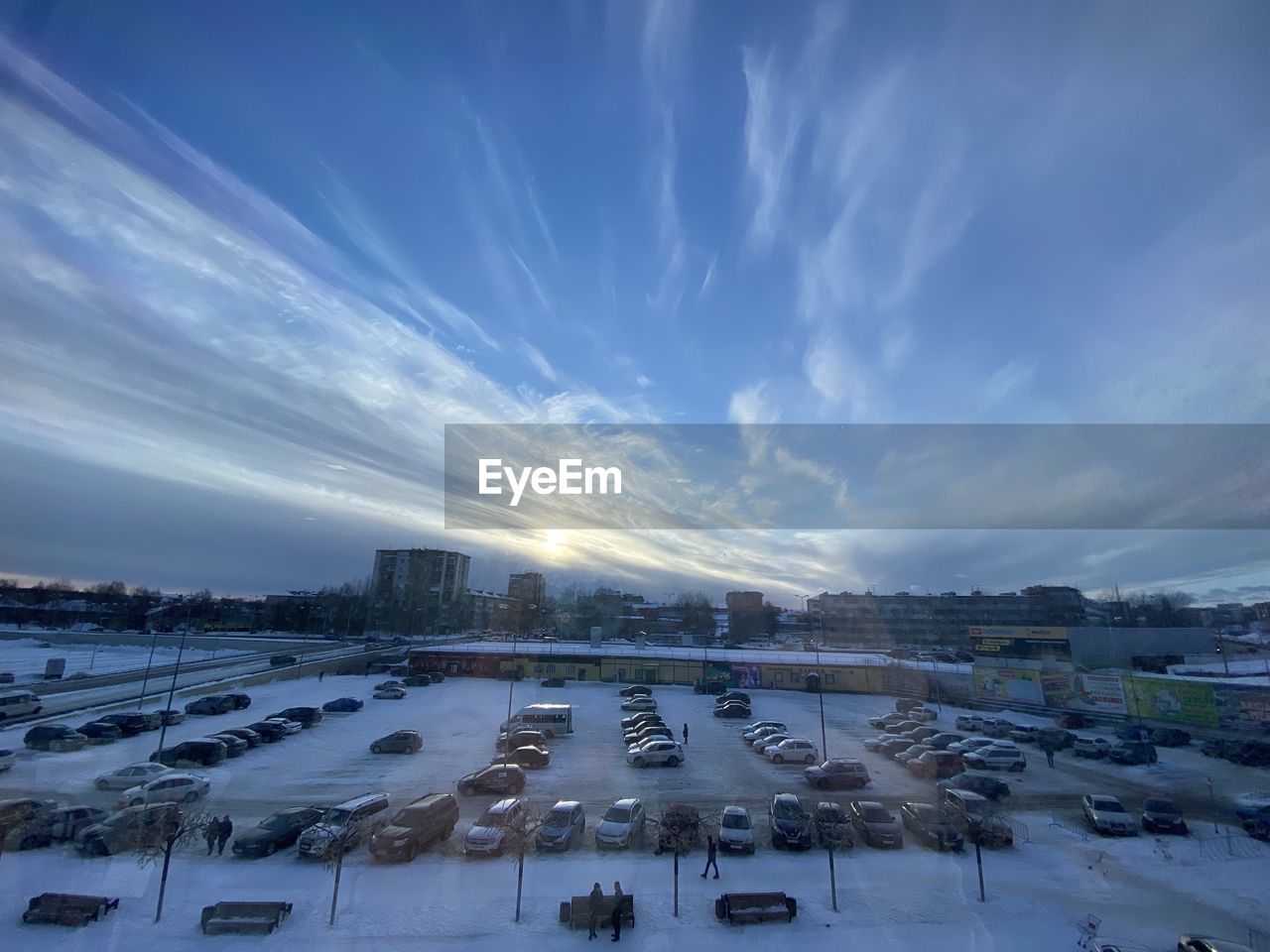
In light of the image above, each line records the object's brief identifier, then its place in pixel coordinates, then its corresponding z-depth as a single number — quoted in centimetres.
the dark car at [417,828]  943
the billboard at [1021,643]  3594
